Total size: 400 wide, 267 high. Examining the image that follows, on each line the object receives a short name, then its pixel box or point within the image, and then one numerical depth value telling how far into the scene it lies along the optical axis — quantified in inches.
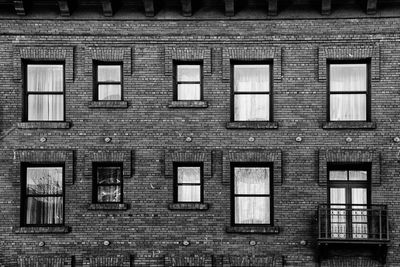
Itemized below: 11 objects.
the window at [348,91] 575.2
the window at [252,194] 573.9
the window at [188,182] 575.2
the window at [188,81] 583.5
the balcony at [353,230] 531.8
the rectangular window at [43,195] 576.1
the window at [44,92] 582.9
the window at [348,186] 571.5
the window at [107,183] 576.7
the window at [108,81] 583.8
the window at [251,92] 580.4
